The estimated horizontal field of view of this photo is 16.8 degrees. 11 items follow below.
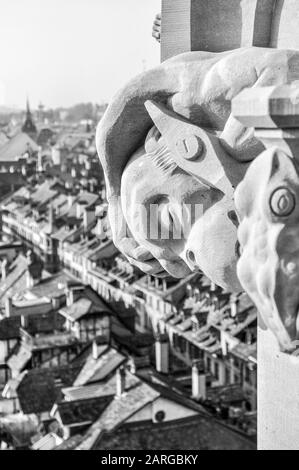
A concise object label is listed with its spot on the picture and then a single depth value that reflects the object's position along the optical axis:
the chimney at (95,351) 45.57
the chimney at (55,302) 57.69
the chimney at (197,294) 57.81
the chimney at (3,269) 77.19
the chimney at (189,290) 59.48
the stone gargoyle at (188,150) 5.77
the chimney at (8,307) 56.72
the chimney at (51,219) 91.00
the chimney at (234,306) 52.75
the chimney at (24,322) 53.50
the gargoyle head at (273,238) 4.65
